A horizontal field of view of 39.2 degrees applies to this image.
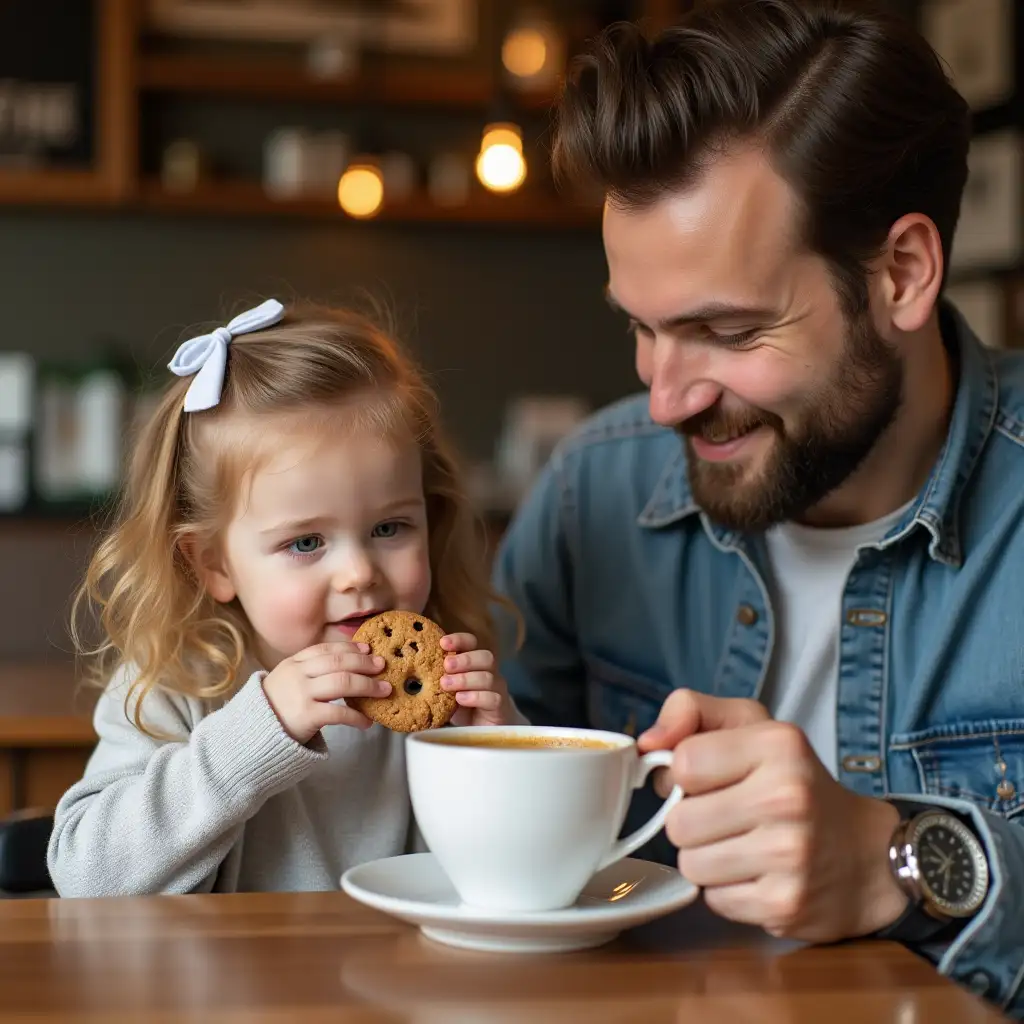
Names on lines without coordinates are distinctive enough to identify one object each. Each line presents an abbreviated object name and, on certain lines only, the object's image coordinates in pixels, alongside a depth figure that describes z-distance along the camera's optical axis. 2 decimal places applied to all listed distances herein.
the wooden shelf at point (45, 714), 2.24
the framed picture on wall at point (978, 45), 4.03
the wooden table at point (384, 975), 0.79
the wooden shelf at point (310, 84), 3.99
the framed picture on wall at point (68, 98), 3.90
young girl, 1.20
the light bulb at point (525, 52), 4.20
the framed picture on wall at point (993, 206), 3.98
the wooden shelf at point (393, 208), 3.98
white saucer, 0.89
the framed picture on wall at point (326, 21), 4.02
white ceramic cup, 0.90
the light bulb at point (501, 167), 3.23
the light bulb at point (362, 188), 3.51
